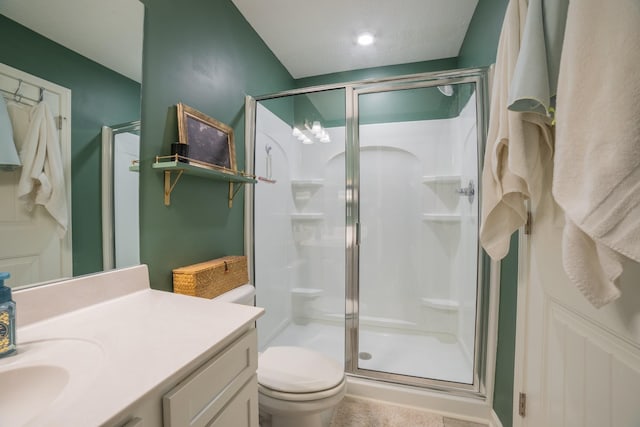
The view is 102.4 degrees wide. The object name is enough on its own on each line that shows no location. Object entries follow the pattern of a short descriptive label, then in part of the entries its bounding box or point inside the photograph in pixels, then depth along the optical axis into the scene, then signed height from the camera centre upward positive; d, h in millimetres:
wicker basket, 1201 -365
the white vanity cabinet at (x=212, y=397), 490 -434
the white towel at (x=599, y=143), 444 +127
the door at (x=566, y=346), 565 -387
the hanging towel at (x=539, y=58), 660 +403
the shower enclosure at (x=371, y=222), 1786 -128
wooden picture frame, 1241 +355
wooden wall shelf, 1098 +163
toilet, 1052 -757
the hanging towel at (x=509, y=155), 773 +173
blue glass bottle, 571 -268
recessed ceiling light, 1977 +1324
